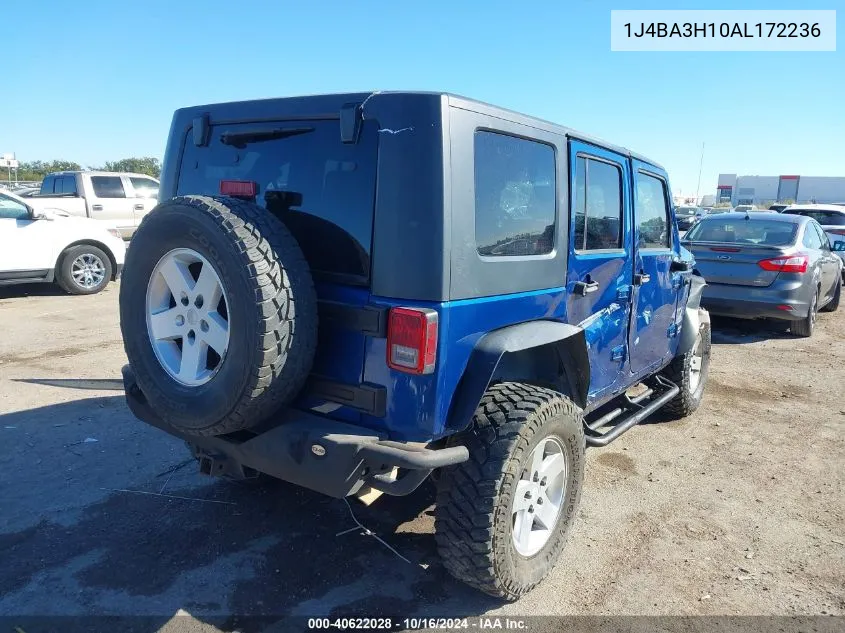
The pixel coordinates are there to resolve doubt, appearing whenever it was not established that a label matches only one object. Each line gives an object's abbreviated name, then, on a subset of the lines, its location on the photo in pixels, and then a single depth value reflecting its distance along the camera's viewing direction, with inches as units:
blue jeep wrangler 87.9
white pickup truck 517.7
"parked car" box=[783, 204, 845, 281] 485.7
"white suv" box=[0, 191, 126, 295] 342.0
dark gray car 300.4
